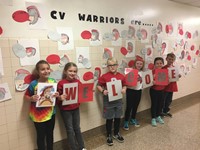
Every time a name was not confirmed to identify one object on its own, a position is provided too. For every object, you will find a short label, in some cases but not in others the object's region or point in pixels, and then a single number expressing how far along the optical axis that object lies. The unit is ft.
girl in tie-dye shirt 5.69
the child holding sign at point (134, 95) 8.50
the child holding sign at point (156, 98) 9.18
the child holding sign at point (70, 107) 6.30
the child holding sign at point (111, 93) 7.32
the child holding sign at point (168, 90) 9.64
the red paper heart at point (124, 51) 8.47
